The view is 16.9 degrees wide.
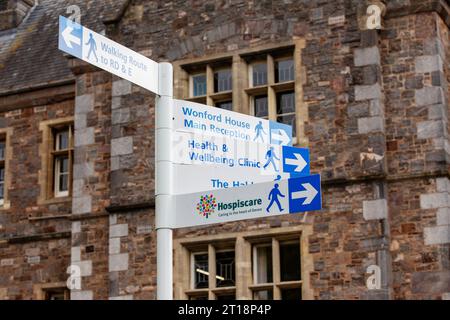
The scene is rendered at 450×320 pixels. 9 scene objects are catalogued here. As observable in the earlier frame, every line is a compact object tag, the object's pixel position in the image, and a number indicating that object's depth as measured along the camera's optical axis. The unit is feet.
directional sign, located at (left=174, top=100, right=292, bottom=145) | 37.95
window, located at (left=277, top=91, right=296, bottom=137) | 71.15
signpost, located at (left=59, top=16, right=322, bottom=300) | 35.38
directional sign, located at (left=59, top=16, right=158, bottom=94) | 35.17
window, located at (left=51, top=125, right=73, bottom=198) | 84.66
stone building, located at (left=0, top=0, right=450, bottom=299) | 65.74
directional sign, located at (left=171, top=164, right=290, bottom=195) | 37.28
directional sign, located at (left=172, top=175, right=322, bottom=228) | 34.50
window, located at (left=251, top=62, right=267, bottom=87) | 72.76
